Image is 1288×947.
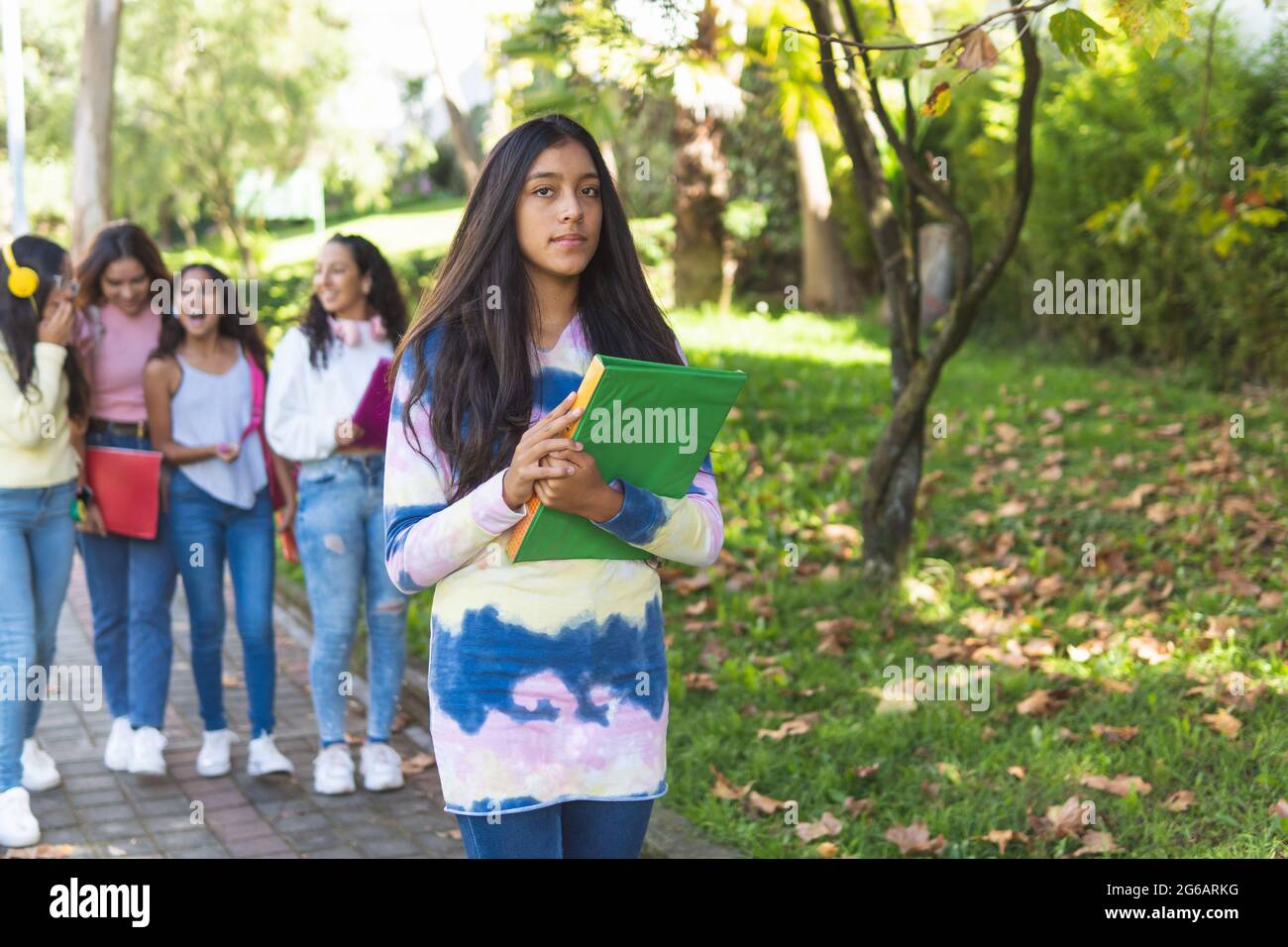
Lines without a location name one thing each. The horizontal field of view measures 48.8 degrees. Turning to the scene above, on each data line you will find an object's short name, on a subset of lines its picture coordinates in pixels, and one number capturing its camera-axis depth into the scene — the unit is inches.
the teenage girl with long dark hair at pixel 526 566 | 102.0
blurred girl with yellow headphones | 209.8
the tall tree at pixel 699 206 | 698.2
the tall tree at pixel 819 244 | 663.8
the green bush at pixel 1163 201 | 311.6
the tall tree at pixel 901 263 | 249.3
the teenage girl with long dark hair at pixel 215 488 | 237.1
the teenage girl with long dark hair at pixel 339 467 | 227.0
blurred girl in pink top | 236.2
